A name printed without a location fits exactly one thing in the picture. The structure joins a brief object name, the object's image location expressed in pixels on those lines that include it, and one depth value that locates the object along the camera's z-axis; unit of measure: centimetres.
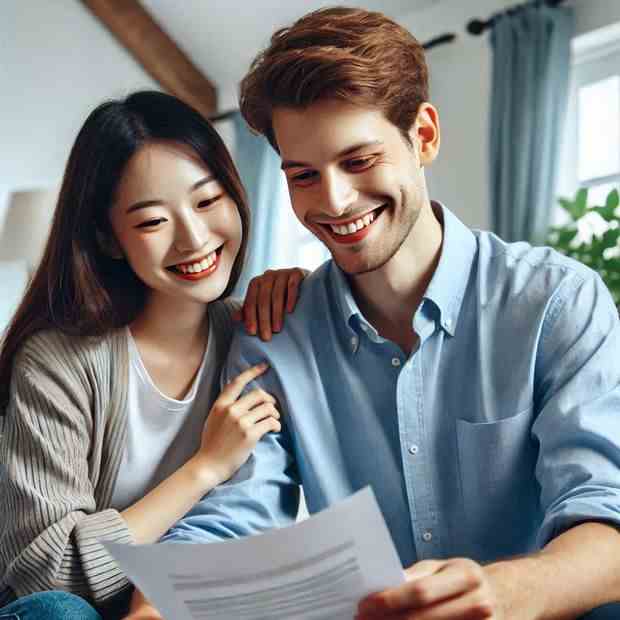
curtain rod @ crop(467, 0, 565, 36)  370
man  137
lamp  403
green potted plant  285
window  351
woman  147
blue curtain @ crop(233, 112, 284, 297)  464
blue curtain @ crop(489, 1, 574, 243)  342
